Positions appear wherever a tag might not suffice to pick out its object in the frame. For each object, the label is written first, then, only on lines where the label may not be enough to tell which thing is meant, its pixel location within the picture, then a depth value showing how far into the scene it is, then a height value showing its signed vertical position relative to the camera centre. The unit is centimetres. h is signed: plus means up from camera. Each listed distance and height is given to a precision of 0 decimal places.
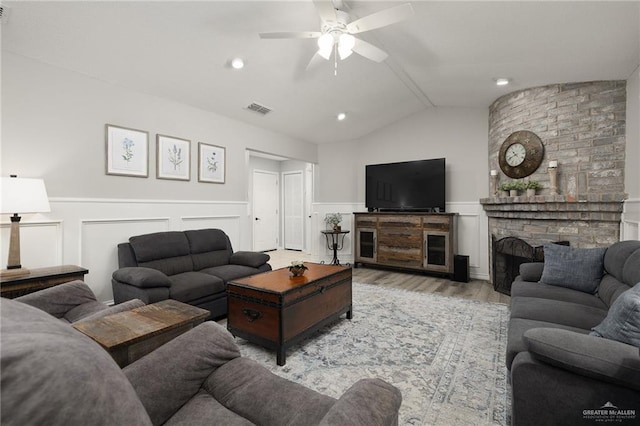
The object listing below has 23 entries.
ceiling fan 220 +143
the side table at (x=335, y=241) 608 -60
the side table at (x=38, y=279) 230 -54
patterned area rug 183 -112
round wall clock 400 +79
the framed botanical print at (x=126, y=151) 332 +68
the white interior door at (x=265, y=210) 775 +5
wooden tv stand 496 -48
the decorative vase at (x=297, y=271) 278 -53
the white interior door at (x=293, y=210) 802 +5
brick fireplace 339 +61
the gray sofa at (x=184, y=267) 273 -59
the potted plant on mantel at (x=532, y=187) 396 +32
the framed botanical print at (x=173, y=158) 377 +69
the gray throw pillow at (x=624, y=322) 131 -49
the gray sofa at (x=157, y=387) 51 -56
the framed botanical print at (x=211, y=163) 423 +70
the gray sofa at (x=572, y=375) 123 -70
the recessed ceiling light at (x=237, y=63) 332 +163
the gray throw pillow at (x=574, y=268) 256 -48
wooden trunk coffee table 230 -76
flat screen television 517 +47
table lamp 231 +7
